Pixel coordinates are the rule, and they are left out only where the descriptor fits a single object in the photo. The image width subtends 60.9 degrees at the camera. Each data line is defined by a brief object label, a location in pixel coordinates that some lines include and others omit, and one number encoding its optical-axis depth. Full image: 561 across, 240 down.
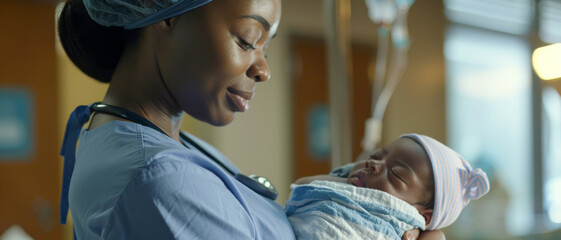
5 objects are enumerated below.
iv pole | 1.49
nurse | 0.60
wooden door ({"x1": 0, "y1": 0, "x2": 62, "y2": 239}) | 2.97
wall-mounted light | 1.86
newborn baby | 0.88
